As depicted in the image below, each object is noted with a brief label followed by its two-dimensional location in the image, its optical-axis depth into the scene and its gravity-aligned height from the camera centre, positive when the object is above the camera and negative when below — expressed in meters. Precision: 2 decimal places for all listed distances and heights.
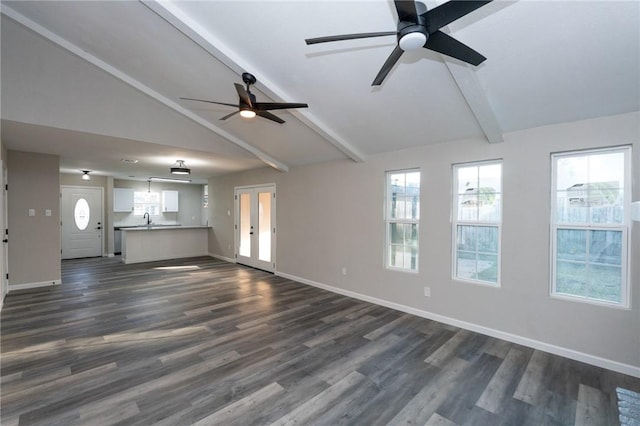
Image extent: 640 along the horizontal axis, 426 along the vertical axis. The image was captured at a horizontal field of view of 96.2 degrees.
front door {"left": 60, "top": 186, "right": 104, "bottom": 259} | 8.45 -0.34
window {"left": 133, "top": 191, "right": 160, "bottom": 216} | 9.92 +0.26
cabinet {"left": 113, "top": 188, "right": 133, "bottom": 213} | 9.27 +0.34
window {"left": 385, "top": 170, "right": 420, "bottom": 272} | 4.40 -0.10
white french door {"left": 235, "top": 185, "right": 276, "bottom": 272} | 6.96 -0.39
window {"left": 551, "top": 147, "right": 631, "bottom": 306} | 2.85 -0.12
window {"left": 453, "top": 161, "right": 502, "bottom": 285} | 3.62 -0.11
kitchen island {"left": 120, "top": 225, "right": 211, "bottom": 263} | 7.88 -0.95
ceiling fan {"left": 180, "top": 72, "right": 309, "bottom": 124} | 2.95 +1.15
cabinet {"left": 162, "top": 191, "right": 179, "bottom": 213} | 10.25 +0.34
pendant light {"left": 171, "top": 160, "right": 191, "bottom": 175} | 6.52 +0.93
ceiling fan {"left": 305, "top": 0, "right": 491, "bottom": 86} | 1.52 +1.08
